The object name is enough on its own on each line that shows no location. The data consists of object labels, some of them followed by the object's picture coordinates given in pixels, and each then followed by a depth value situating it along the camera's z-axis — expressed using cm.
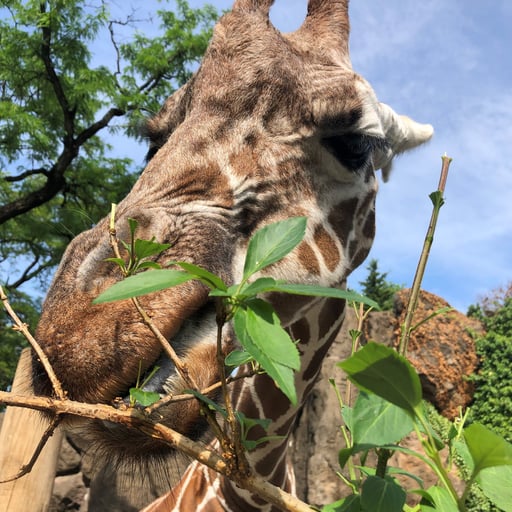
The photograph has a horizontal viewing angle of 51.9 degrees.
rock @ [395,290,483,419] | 756
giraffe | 37
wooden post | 82
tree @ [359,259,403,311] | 1017
